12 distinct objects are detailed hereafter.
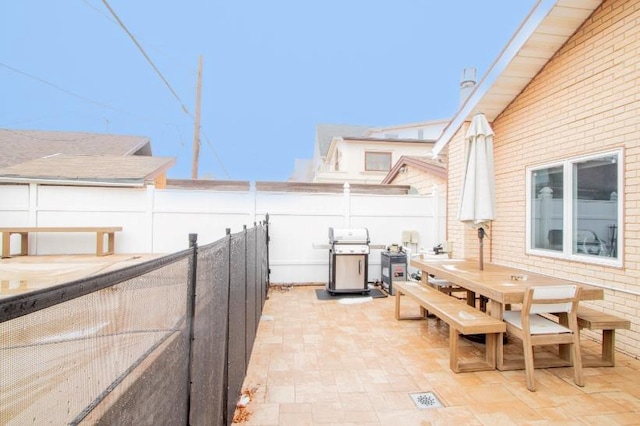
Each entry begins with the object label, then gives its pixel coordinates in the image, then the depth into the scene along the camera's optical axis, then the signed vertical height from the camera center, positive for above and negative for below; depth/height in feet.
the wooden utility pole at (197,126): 34.76 +9.57
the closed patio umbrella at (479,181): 13.61 +1.64
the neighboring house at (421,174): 24.26 +3.82
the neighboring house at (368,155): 48.47 +9.50
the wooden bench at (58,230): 21.45 -1.44
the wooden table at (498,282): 10.42 -2.30
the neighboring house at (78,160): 23.18 +5.23
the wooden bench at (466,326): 10.52 -3.55
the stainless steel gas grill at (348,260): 20.54 -2.79
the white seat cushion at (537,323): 10.34 -3.50
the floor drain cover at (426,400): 8.98 -5.24
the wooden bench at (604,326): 10.41 -3.45
